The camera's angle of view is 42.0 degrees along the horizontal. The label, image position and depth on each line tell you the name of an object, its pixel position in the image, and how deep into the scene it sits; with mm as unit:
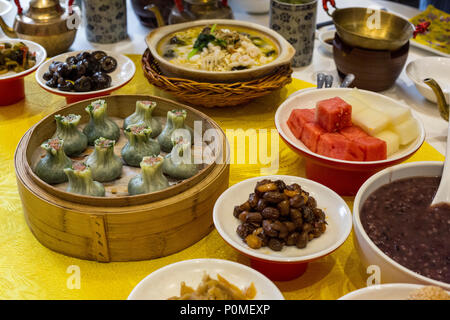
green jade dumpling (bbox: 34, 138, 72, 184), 582
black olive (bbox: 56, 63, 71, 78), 736
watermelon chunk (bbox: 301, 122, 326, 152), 618
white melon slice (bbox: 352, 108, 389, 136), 618
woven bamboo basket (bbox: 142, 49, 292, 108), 719
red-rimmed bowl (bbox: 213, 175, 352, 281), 486
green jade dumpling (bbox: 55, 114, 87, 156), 625
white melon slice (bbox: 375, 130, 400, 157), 612
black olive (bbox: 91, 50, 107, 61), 788
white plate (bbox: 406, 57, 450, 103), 820
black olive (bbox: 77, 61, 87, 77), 743
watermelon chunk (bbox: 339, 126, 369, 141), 611
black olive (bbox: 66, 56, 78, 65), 766
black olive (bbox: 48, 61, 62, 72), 751
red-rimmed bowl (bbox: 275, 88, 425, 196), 588
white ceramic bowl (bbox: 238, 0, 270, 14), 1063
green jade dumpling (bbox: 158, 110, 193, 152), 637
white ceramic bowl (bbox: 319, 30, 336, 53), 918
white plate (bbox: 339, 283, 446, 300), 436
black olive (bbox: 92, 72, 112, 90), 739
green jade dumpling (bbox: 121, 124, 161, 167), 610
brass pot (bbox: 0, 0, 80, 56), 858
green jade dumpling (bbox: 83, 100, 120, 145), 645
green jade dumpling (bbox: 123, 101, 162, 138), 656
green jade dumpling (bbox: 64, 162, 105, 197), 542
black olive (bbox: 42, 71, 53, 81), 750
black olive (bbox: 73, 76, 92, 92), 727
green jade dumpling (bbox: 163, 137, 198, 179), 593
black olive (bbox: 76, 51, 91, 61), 774
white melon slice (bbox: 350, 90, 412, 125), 629
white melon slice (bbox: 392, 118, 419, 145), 622
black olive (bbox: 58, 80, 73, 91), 729
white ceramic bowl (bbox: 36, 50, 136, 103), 726
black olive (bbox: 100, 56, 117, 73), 783
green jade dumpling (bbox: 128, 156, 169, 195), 548
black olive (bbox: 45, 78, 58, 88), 738
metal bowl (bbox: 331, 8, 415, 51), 794
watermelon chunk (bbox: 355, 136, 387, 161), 591
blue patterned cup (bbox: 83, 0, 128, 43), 925
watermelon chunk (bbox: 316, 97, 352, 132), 613
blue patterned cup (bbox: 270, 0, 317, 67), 842
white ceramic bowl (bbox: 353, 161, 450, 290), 451
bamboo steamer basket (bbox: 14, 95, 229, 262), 517
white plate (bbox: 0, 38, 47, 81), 735
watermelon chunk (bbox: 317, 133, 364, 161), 597
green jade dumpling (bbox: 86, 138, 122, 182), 586
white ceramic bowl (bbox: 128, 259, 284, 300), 459
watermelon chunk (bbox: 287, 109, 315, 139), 641
